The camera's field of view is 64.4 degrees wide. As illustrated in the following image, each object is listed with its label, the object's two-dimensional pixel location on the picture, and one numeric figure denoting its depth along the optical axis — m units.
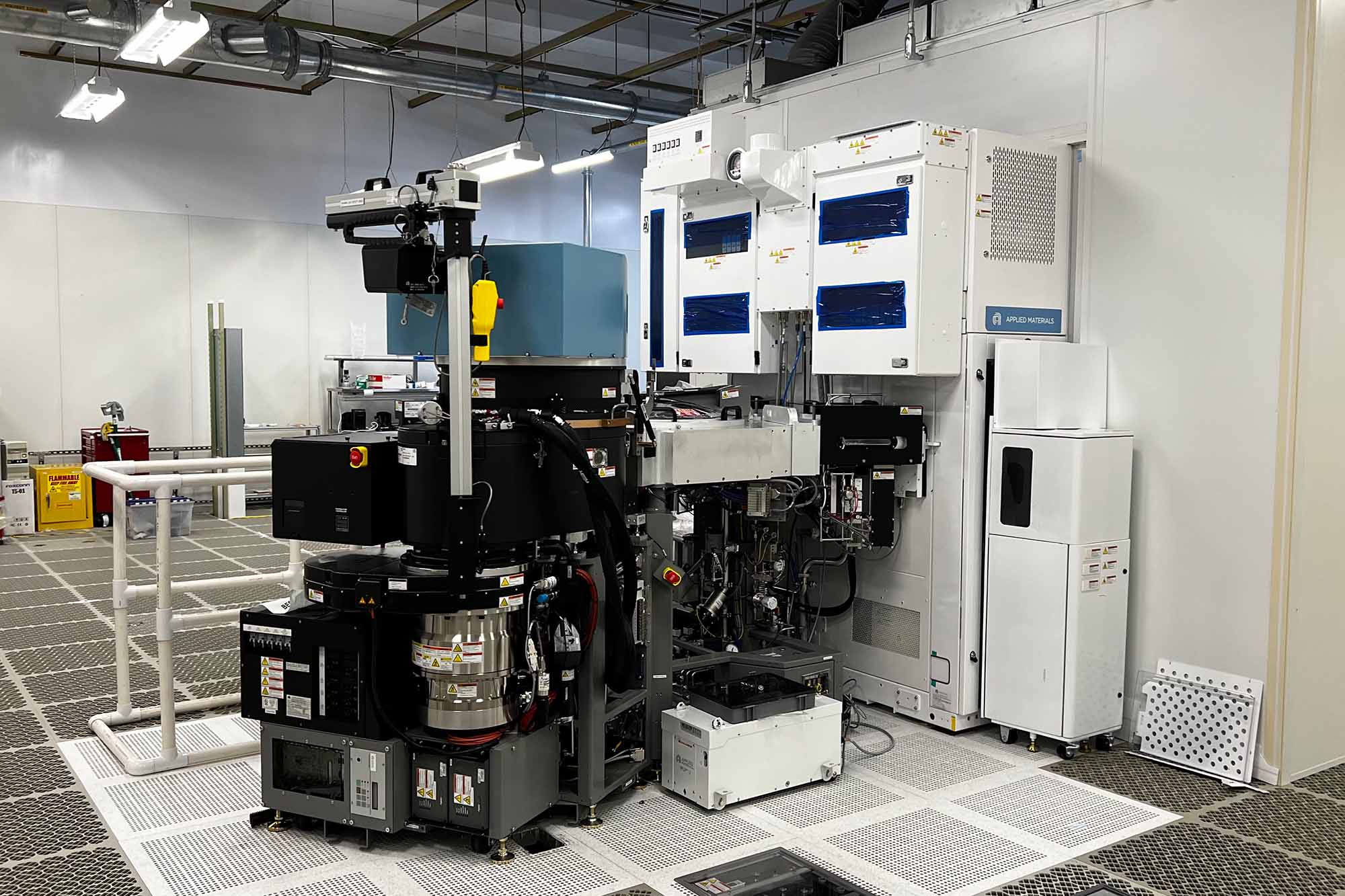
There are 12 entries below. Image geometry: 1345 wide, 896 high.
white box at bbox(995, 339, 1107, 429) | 4.37
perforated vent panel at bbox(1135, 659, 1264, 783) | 4.01
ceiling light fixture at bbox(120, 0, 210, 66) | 6.38
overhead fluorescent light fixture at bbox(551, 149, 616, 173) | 9.95
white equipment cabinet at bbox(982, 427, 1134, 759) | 4.19
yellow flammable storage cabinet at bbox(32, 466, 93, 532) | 9.57
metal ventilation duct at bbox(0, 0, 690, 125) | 7.64
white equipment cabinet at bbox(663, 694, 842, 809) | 3.70
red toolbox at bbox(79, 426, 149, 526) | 9.52
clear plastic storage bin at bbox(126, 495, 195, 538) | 9.31
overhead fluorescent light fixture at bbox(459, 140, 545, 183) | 8.16
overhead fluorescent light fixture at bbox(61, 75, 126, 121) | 8.18
